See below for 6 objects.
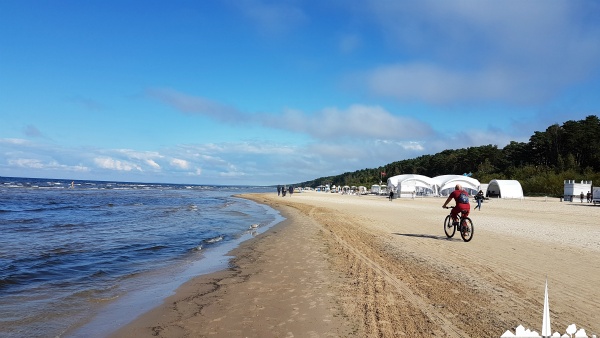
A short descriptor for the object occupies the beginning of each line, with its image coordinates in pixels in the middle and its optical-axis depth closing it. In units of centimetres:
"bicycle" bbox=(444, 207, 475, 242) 1262
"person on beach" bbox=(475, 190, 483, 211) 3004
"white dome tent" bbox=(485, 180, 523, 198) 5253
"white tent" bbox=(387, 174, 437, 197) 6062
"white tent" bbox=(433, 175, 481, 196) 5850
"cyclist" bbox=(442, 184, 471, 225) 1288
